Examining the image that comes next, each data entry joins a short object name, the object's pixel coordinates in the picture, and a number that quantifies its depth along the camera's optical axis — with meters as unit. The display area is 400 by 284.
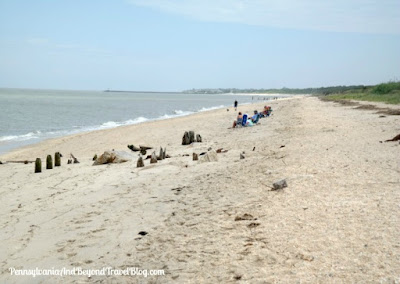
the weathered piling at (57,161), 13.16
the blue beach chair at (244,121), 21.92
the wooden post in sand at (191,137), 16.80
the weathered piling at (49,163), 12.62
